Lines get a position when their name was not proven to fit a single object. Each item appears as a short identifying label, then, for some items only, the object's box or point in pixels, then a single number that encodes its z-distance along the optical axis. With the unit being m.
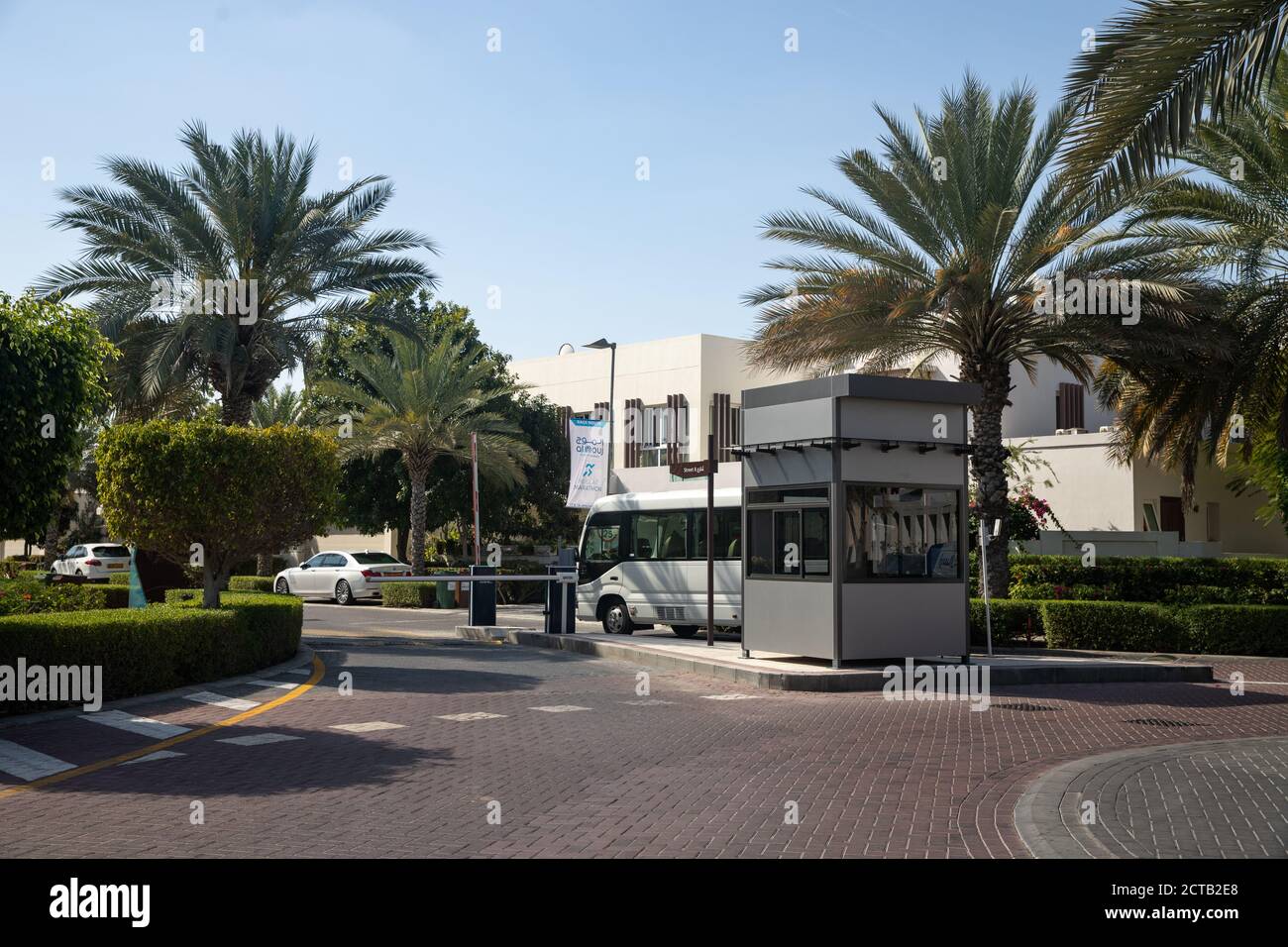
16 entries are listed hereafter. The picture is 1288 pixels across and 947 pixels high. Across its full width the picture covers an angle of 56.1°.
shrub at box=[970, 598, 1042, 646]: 20.22
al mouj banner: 29.89
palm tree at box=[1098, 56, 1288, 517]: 18.16
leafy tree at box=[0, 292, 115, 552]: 10.82
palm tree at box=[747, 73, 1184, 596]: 18.64
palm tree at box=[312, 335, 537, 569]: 33.00
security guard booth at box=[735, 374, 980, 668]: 15.11
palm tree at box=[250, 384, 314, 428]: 48.62
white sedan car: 34.03
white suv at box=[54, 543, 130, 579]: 39.31
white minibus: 21.36
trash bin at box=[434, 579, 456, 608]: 32.72
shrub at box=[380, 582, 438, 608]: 33.03
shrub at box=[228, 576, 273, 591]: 35.78
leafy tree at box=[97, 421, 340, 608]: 16.81
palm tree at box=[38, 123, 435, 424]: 22.34
